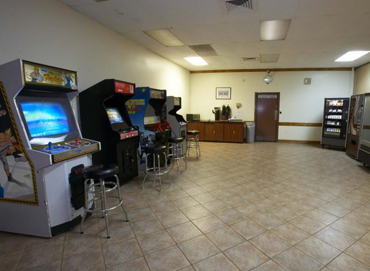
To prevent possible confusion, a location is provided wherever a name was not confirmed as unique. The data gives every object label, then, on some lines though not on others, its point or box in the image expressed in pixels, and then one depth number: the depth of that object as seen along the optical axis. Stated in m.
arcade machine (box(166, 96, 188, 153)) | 5.69
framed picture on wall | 9.31
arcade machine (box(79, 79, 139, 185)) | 3.56
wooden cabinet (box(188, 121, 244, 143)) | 8.66
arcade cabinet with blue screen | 2.16
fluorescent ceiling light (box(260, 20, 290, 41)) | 4.10
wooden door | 8.94
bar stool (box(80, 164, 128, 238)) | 2.38
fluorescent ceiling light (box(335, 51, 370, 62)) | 6.05
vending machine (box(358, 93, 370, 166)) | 5.20
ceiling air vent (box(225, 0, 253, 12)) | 3.23
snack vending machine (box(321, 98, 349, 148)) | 7.23
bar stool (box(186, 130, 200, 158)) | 6.32
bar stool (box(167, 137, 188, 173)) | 4.97
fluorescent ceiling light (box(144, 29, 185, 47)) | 4.64
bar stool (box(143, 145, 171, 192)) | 3.77
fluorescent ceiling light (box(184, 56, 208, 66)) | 7.11
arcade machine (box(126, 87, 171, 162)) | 4.57
